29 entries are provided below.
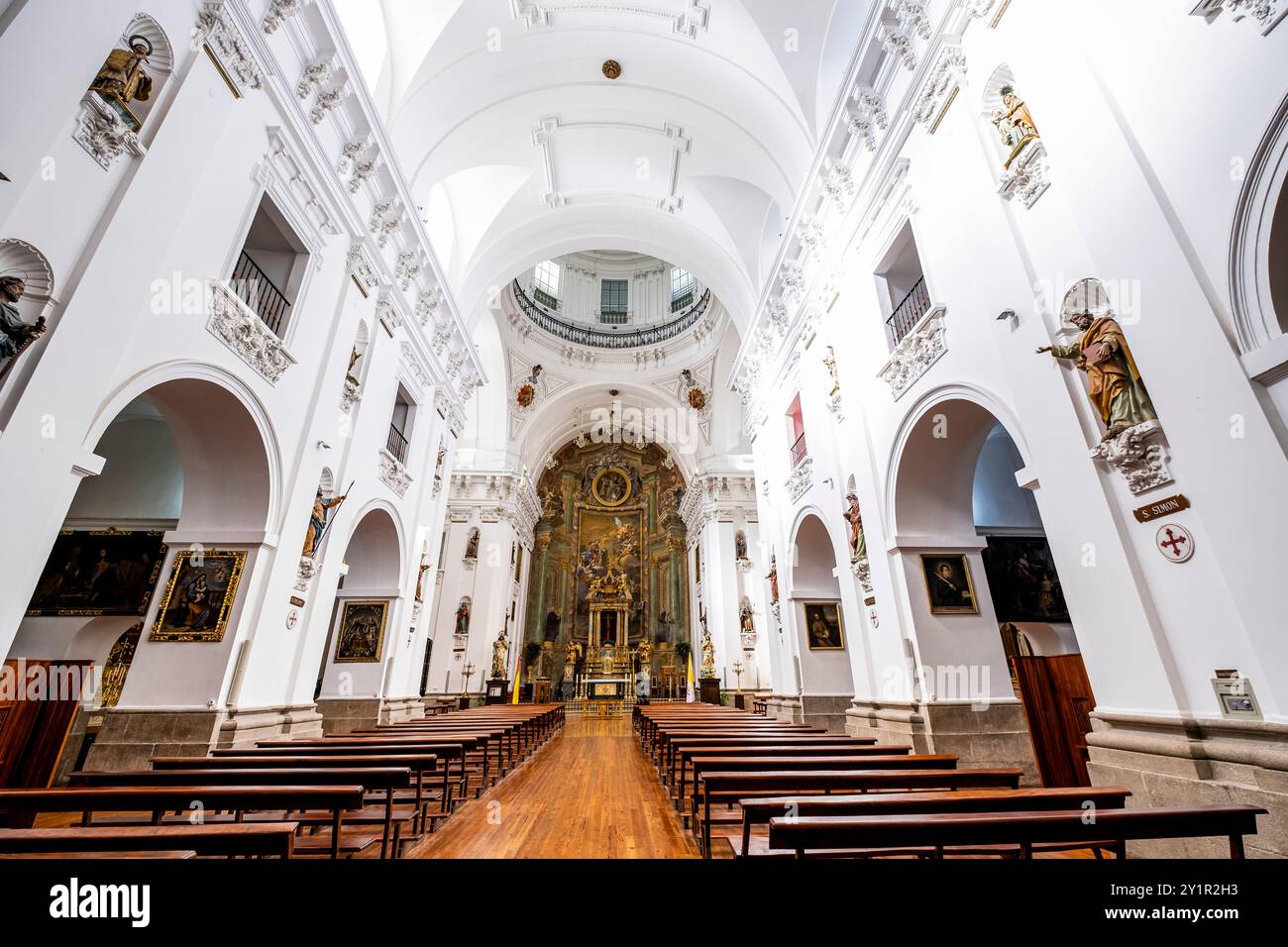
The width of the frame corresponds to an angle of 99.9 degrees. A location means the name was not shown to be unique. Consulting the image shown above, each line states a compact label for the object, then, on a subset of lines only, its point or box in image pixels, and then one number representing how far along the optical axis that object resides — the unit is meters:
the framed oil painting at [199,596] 5.40
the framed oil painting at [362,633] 9.07
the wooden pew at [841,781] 3.12
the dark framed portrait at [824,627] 9.51
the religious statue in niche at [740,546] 18.59
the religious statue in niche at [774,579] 11.17
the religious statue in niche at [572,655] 22.38
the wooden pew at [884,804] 2.42
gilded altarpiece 23.16
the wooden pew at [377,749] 4.40
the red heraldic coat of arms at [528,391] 19.80
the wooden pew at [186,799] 2.49
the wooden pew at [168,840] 1.90
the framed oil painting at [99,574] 7.84
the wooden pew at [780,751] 4.45
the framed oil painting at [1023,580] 8.46
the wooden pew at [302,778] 3.04
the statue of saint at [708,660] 17.78
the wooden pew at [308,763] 3.74
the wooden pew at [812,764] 3.58
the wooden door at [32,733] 6.32
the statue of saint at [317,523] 6.63
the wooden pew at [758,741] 5.32
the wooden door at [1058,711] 5.59
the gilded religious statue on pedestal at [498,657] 17.12
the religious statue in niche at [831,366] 7.91
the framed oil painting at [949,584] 6.07
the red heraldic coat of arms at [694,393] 20.48
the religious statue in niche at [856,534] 7.12
